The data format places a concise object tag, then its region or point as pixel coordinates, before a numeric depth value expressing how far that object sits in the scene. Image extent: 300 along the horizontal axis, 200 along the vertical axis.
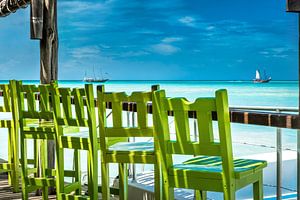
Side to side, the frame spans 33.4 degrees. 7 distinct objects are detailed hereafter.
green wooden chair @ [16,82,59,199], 3.88
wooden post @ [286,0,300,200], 1.94
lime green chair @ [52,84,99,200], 3.37
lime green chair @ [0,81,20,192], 4.54
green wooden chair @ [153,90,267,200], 2.20
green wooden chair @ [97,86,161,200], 2.93
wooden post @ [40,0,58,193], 4.74
